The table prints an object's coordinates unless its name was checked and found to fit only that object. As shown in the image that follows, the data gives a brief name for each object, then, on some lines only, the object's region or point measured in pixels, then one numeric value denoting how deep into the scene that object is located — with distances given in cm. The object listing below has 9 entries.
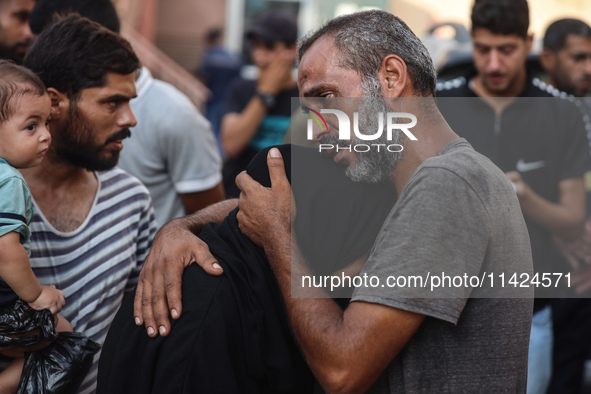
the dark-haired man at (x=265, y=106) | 499
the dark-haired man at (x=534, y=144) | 400
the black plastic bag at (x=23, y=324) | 229
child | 223
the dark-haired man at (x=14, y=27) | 381
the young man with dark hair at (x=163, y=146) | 348
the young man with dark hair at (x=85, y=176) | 261
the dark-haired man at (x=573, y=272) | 459
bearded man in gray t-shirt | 187
